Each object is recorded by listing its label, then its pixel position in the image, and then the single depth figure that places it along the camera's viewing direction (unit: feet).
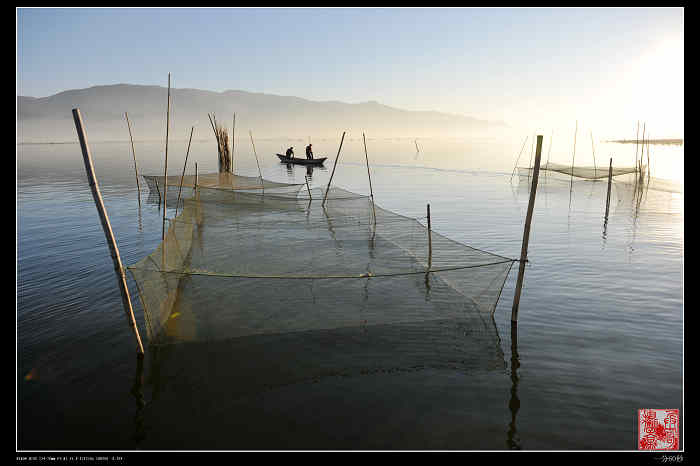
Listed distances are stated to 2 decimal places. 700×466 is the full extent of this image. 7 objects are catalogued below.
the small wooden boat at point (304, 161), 128.77
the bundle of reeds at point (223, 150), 100.83
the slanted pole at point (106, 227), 16.17
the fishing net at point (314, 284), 21.66
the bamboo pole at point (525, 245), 21.89
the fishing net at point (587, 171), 72.59
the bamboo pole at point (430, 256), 30.50
